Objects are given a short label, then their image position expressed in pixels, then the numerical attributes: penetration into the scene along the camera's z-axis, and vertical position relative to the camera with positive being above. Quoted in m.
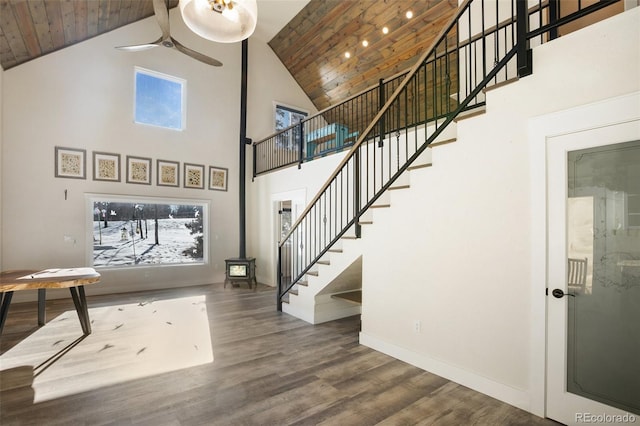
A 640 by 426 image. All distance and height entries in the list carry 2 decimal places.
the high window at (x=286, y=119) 7.95 +2.66
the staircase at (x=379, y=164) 2.85 +0.64
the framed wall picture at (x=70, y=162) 5.95 +0.94
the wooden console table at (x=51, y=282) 3.42 -0.80
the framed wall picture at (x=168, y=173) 7.00 +0.88
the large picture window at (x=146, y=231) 6.41 -0.44
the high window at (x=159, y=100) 6.84 +2.54
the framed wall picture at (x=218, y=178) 7.64 +0.82
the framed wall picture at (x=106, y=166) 6.30 +0.92
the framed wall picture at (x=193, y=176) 7.31 +0.84
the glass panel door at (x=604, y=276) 1.98 -0.43
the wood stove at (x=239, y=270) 7.03 -1.32
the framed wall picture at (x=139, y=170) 6.64 +0.90
